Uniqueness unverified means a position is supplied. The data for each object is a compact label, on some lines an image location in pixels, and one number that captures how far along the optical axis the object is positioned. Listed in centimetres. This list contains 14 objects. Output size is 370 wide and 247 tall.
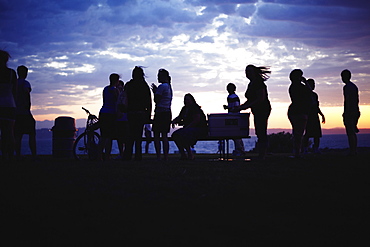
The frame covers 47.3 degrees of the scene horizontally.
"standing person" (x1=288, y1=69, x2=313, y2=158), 1047
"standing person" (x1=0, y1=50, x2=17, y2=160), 868
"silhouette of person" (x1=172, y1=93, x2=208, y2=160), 1112
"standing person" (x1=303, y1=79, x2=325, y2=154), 1366
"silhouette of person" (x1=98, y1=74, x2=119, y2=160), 1053
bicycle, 1226
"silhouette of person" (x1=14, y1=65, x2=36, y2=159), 1066
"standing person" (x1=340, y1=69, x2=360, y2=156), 1162
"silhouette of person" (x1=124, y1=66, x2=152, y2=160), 1047
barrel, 1395
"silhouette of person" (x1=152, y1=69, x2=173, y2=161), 1062
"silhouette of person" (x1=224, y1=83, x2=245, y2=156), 1388
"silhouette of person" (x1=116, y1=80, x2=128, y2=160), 1141
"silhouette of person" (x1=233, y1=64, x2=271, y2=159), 1010
